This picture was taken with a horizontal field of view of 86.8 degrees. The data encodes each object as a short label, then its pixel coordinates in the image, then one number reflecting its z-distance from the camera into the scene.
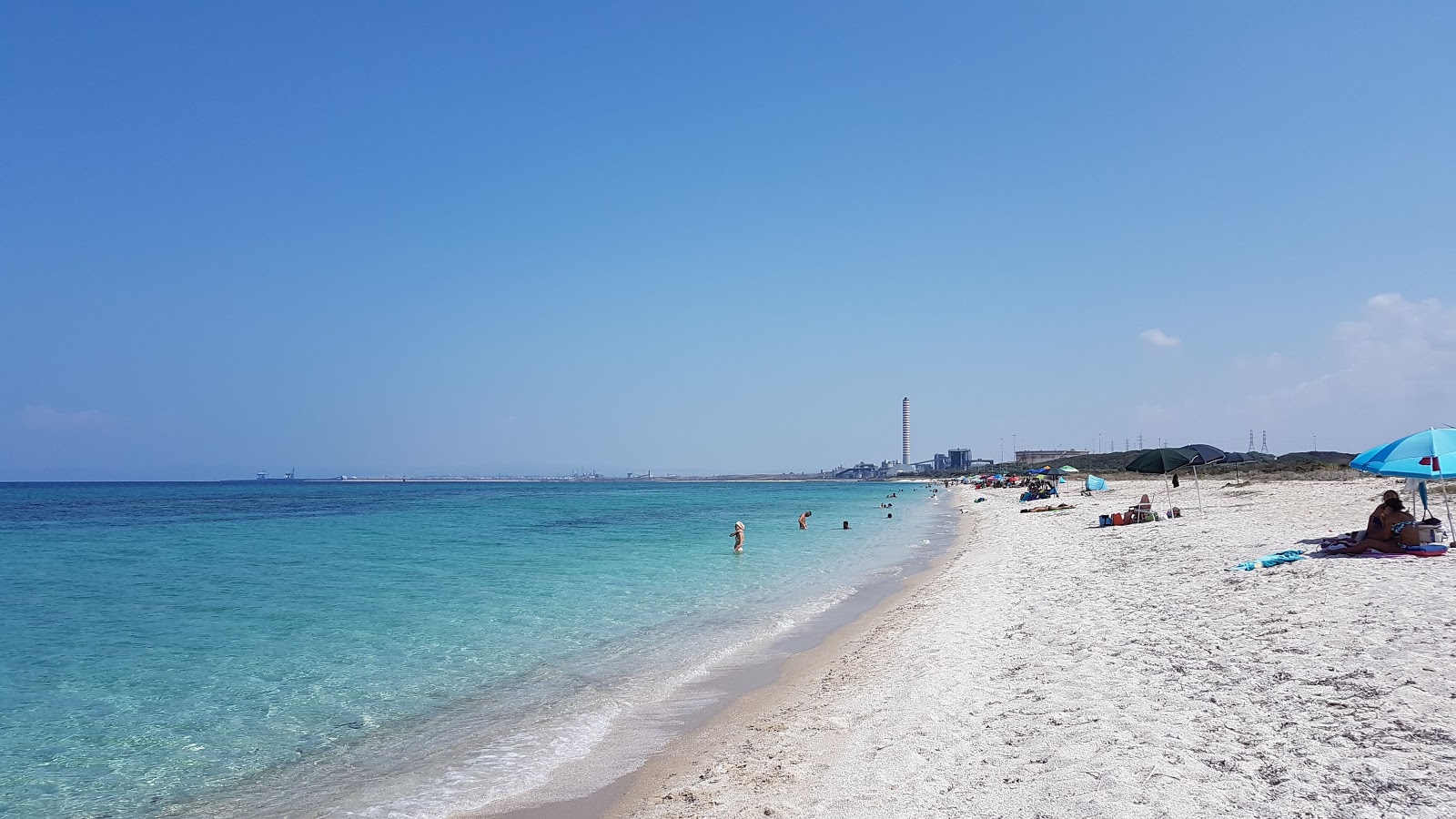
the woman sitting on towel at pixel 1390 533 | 11.33
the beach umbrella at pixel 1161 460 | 21.78
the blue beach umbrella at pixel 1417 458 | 11.23
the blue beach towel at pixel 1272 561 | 11.19
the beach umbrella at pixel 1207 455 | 21.56
